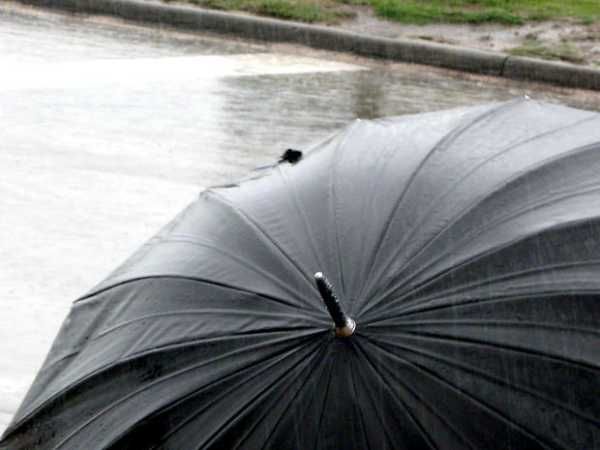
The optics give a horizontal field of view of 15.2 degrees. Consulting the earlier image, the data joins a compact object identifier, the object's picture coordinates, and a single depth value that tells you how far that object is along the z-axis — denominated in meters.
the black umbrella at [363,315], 3.57
